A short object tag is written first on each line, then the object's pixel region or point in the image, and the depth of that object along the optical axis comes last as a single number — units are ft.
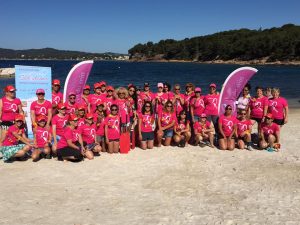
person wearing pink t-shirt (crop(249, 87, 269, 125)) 23.81
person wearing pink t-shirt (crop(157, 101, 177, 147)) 23.31
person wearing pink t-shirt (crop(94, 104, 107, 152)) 22.03
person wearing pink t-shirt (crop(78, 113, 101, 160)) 20.75
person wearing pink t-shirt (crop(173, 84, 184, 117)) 24.43
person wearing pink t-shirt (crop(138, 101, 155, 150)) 22.90
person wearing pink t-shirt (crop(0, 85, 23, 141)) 19.67
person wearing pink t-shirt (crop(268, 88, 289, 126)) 23.60
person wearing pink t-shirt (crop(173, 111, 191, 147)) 23.60
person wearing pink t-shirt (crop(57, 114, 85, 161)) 19.70
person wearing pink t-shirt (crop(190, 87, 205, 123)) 24.10
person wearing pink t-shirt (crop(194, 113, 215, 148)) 23.74
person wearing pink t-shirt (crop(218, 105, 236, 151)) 22.90
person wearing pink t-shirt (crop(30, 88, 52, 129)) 20.52
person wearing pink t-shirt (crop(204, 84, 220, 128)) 24.08
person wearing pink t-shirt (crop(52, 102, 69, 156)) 19.98
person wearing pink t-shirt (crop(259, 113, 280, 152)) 22.96
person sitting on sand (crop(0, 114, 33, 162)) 19.18
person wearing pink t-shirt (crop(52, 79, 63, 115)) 22.78
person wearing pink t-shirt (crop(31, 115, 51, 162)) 19.74
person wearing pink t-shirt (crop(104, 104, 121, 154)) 21.64
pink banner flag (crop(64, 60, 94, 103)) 24.28
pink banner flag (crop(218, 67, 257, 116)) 25.01
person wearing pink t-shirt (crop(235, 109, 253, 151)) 23.23
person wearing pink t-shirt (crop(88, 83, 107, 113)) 23.89
